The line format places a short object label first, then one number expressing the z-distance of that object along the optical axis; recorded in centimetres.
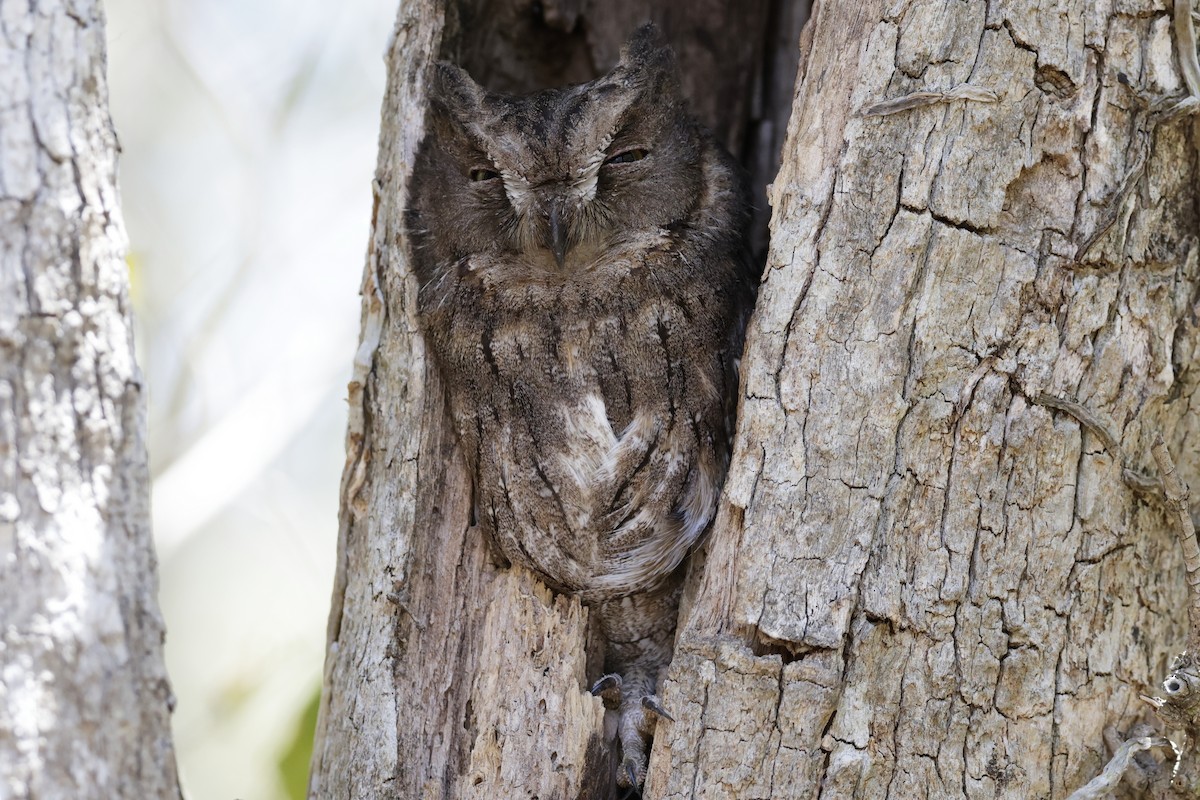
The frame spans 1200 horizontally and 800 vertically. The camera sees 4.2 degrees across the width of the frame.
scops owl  416
